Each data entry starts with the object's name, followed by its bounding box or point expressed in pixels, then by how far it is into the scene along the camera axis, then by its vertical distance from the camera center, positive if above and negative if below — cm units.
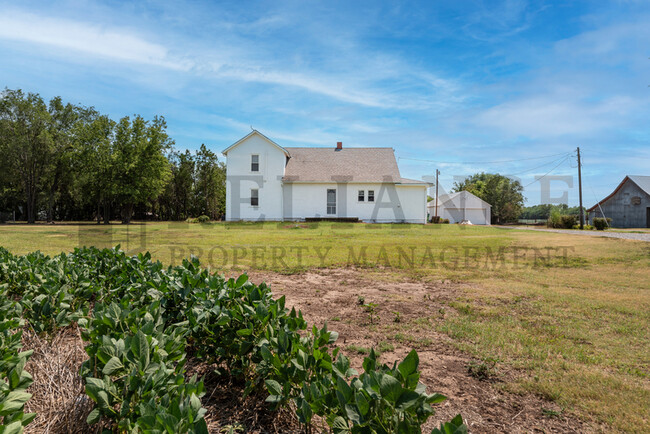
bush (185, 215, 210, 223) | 2919 +26
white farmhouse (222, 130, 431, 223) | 2747 +233
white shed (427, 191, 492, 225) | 4541 +165
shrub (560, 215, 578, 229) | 2645 +7
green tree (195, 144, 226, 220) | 3847 +417
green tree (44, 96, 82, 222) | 3491 +729
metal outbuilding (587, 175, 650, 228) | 3566 +187
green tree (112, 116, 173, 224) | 2908 +516
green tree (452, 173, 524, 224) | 5553 +415
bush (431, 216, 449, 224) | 3509 +20
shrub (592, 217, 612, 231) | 2475 -8
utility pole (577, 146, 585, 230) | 3070 +355
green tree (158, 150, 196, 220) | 4059 +399
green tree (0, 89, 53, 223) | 3303 +791
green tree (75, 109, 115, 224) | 2945 +558
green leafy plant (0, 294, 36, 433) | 126 -65
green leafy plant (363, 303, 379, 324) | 406 -108
